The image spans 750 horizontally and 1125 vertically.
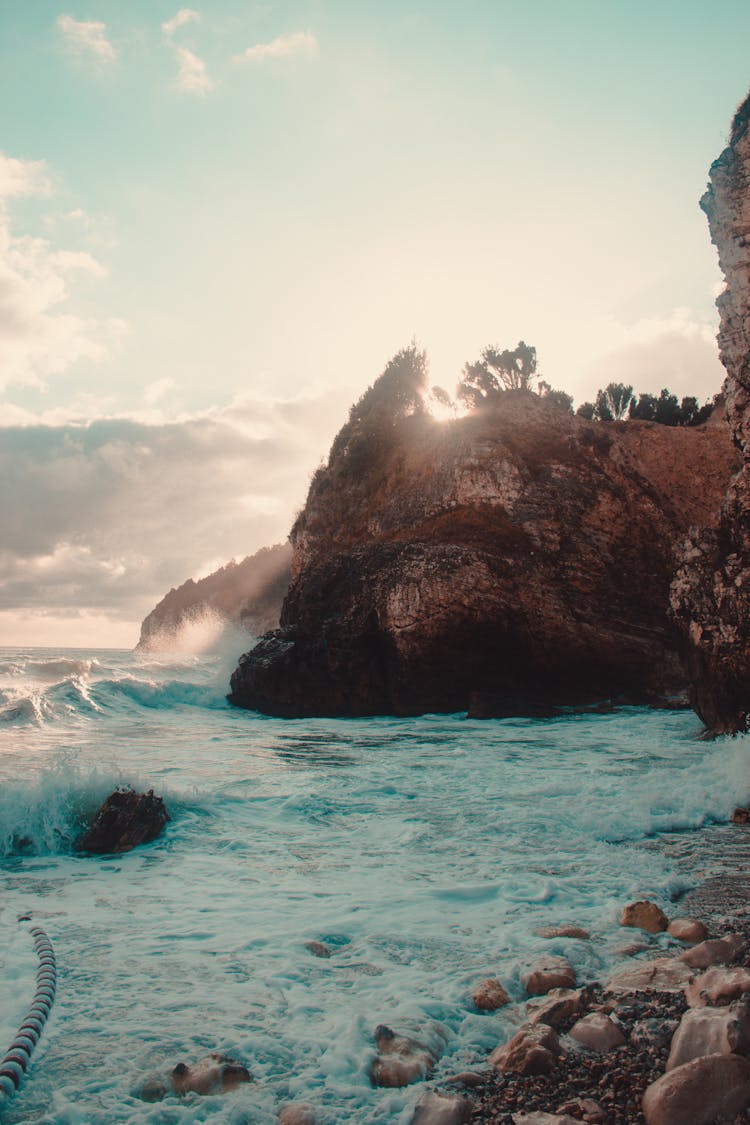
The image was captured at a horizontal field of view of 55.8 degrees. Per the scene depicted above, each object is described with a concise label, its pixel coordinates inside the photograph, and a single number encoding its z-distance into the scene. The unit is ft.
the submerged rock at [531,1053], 10.41
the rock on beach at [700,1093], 8.61
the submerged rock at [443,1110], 9.43
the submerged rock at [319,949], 15.31
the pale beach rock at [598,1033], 10.89
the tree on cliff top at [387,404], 105.91
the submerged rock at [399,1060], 10.62
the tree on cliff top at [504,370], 124.16
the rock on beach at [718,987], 11.48
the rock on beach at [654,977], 12.71
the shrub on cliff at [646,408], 118.93
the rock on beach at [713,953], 13.55
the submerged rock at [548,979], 13.23
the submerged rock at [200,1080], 10.39
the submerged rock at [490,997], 12.68
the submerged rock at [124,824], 24.22
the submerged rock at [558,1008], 11.80
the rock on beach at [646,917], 15.71
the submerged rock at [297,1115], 9.66
